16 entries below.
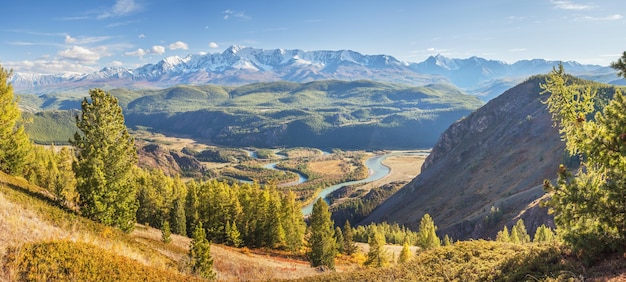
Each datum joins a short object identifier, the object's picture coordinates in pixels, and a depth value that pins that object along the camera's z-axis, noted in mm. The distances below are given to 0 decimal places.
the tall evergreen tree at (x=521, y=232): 77600
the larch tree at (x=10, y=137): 35094
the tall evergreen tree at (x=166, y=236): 39750
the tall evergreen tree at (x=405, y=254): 61931
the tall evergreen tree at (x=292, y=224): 64562
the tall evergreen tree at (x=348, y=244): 76000
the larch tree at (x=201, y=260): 28416
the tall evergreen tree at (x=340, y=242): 72375
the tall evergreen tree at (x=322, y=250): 51656
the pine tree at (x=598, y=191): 16031
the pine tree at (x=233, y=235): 59672
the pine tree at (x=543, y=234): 66481
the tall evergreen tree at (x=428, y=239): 77044
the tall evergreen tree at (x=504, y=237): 66319
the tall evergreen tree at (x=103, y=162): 30953
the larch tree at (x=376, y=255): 59094
